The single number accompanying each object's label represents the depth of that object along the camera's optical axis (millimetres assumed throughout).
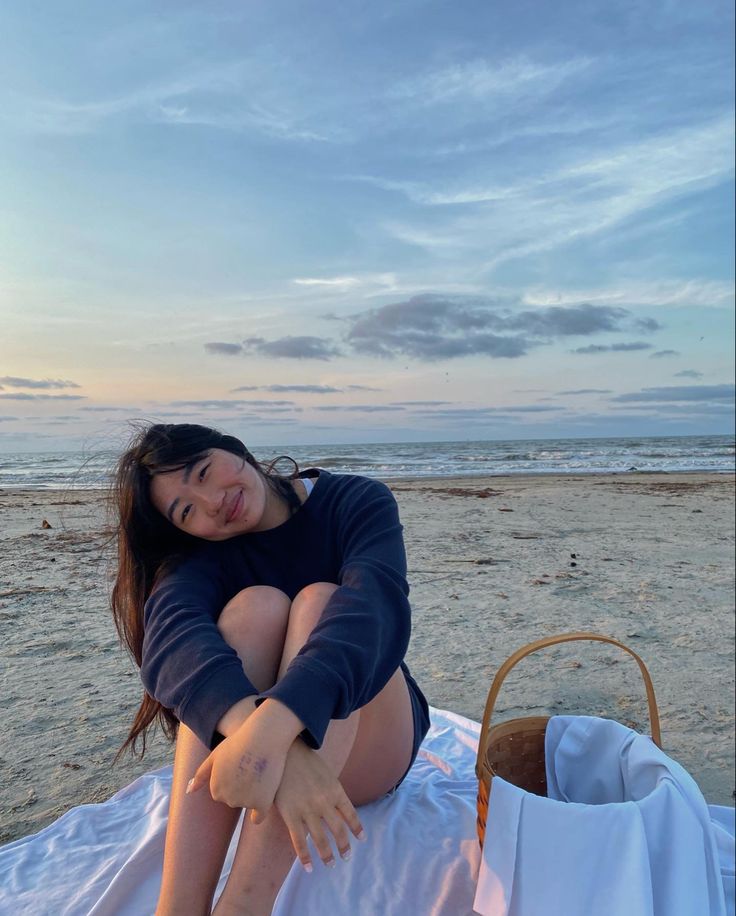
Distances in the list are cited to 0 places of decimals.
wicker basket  1830
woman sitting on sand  1205
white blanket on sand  1599
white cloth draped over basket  1295
